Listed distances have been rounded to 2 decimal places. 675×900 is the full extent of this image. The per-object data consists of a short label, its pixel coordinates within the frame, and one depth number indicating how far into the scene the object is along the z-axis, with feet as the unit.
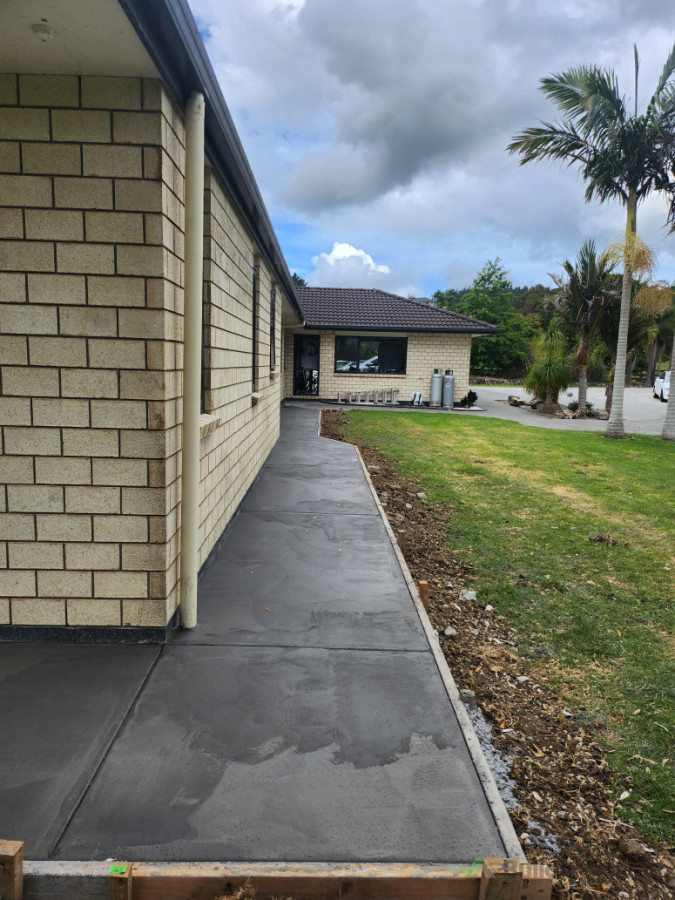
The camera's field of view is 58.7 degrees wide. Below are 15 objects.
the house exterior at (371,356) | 73.72
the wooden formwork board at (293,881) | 5.77
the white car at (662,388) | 95.67
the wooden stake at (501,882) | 5.76
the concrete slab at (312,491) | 21.53
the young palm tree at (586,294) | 67.41
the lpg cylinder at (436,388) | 72.69
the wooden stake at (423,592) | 13.53
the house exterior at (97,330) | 9.55
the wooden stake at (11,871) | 5.58
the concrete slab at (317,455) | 30.30
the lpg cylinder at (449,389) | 71.92
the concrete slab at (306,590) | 11.51
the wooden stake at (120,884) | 5.59
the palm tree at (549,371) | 68.18
